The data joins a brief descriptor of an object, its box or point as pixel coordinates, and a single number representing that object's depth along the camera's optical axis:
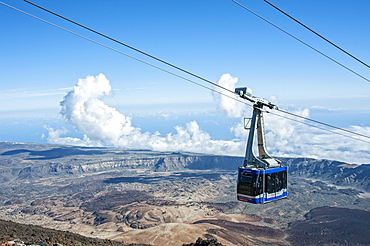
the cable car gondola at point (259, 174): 21.00
